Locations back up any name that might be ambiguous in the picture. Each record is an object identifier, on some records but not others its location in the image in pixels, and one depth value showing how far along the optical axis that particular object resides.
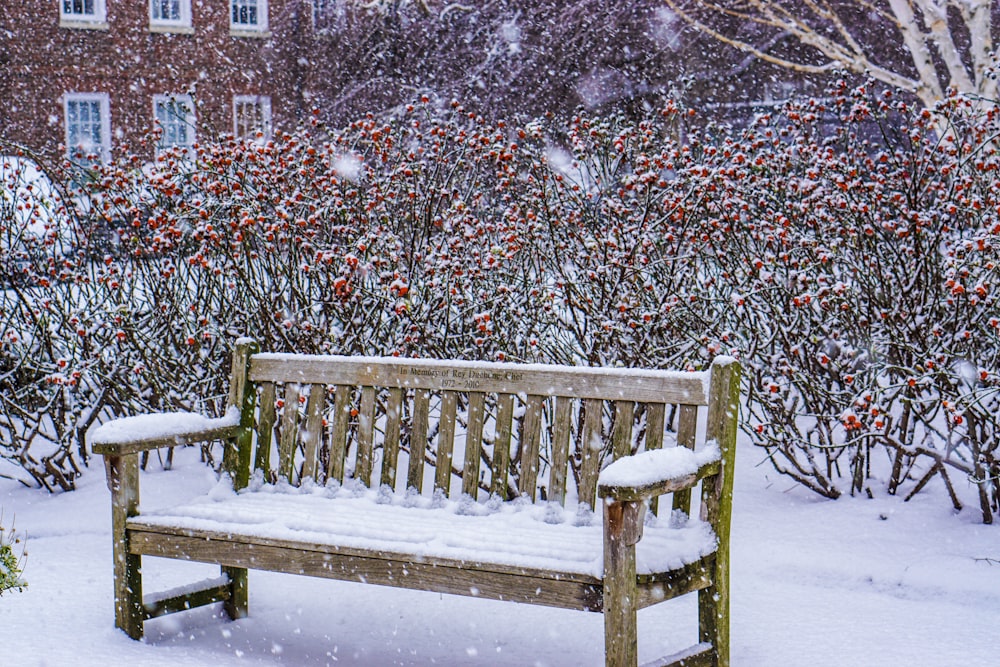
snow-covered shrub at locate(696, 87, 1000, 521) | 4.47
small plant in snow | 3.82
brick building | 18.28
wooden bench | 2.96
